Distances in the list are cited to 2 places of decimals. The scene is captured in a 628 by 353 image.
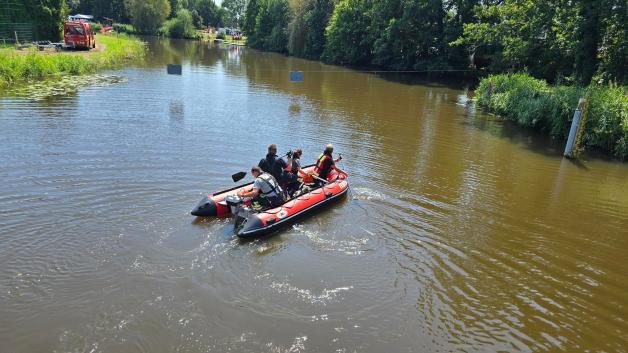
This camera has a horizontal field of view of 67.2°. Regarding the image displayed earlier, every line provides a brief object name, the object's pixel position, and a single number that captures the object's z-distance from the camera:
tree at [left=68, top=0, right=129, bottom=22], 88.38
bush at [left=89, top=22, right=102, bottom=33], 60.86
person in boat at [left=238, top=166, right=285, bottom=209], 10.27
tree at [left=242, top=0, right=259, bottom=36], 77.81
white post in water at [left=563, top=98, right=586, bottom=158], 16.09
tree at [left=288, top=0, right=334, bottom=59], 52.75
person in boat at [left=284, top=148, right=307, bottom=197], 11.49
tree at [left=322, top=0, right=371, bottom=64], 46.19
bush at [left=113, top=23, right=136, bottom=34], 73.62
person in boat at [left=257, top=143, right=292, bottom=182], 11.05
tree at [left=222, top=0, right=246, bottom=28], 128.25
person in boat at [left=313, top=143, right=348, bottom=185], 12.43
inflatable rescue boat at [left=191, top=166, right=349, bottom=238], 9.53
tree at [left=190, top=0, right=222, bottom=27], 107.88
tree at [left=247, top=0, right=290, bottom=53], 63.62
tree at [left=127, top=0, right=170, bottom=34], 75.12
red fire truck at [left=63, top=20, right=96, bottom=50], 34.97
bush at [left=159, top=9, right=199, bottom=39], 80.38
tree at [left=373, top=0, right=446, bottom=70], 38.31
